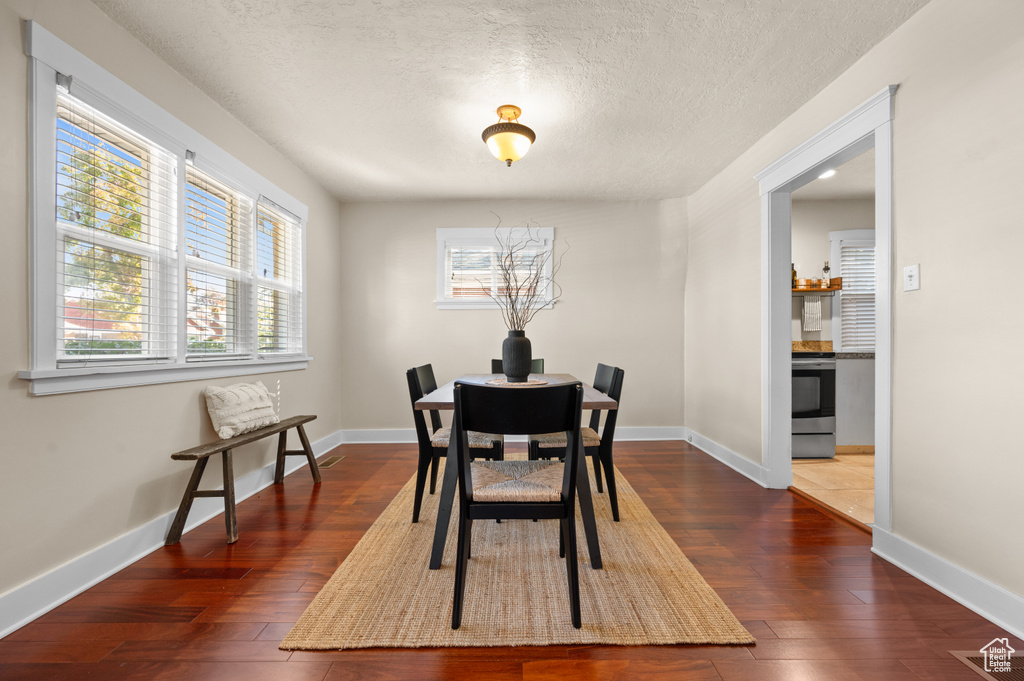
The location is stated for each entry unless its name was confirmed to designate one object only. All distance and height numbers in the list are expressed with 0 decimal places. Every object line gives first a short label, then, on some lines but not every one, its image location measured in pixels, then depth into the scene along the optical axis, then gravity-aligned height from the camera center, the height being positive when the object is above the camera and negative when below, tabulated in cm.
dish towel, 466 +28
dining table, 195 -69
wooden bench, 232 -79
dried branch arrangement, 476 +76
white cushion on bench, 264 -44
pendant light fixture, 270 +122
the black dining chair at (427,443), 259 -62
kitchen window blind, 471 +44
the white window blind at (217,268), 266 +44
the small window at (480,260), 478 +82
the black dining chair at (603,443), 261 -63
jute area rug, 158 -105
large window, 182 +49
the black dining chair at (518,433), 161 -44
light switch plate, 204 +27
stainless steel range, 411 -62
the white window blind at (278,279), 340 +47
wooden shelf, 458 +54
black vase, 263 -11
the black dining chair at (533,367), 372 -24
